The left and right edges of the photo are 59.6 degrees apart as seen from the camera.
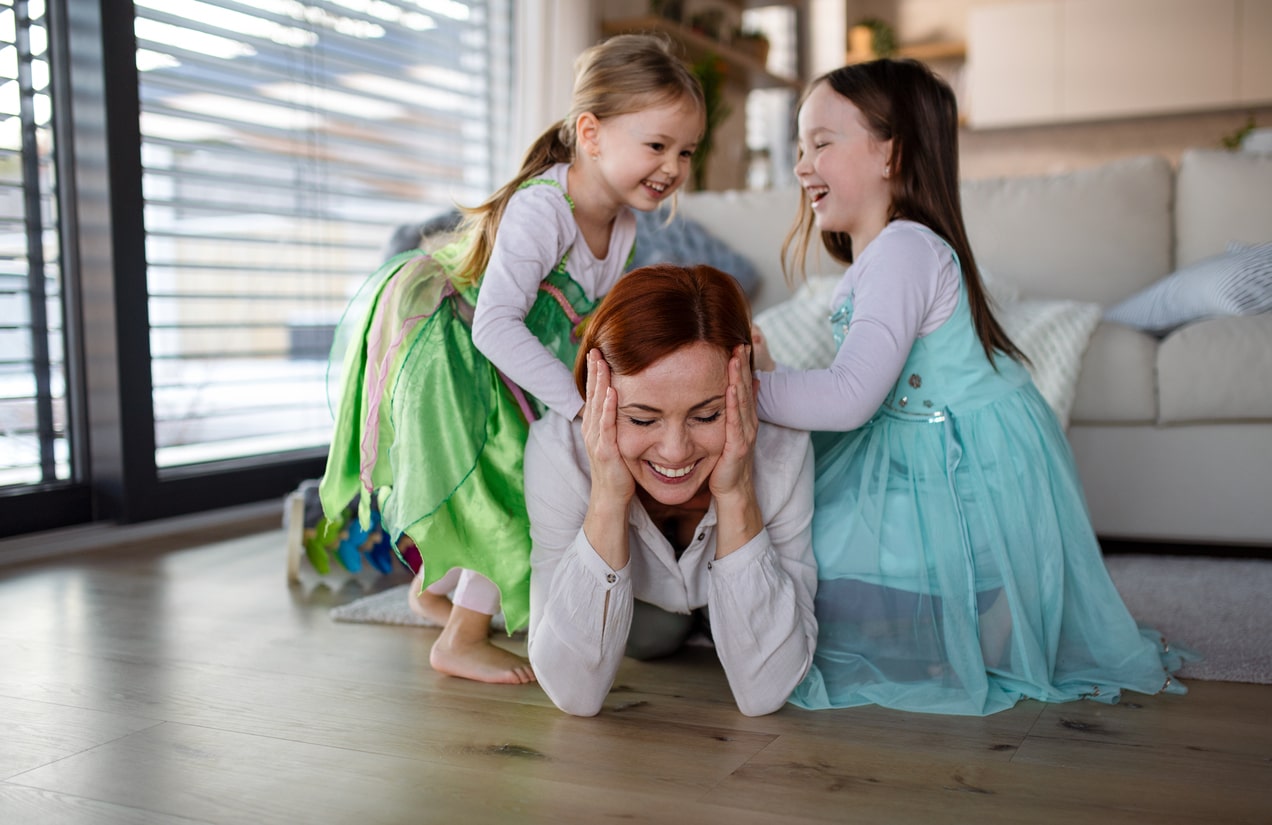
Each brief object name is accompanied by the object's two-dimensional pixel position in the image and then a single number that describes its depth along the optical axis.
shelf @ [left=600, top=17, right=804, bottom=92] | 4.08
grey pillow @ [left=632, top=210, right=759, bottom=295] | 3.02
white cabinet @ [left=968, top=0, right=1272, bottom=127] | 4.89
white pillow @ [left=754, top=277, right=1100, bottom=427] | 2.31
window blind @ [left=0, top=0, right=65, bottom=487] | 2.40
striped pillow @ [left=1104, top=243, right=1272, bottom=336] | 2.36
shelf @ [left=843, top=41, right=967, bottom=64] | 5.56
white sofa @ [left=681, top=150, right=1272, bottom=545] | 2.29
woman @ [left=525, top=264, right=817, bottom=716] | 1.28
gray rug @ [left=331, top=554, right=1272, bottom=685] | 1.56
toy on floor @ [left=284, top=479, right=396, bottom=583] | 2.16
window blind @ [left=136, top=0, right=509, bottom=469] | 2.76
